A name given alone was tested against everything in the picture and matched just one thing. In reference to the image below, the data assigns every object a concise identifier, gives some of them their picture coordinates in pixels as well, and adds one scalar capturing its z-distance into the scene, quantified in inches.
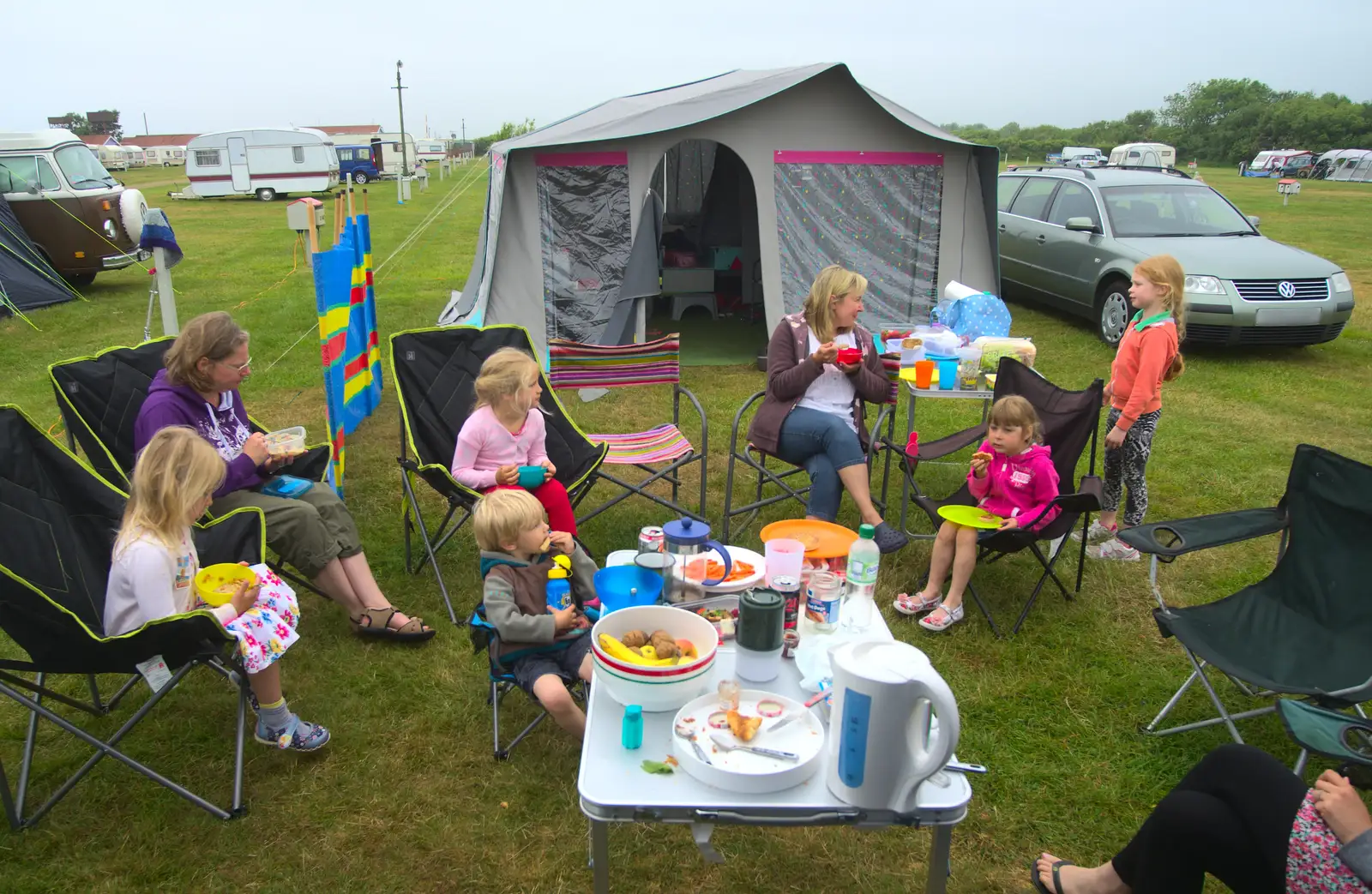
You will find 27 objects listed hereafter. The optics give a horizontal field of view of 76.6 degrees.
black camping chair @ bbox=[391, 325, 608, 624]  142.1
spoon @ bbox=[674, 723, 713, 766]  67.0
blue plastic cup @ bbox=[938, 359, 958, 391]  162.9
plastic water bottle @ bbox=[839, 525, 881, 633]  88.7
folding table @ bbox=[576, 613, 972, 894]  62.6
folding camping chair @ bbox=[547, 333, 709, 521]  169.6
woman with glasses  114.3
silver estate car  272.8
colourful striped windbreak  160.7
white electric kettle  58.2
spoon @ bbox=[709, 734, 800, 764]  65.2
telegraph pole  896.9
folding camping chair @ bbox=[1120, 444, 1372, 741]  99.6
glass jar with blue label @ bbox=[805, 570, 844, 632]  86.7
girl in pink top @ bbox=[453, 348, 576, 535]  128.8
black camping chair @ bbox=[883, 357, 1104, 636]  124.8
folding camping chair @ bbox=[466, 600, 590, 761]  95.2
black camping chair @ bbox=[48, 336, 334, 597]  116.5
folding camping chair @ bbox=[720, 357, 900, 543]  150.2
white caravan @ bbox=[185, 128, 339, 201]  933.2
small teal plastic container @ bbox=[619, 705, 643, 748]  68.0
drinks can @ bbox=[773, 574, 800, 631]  85.4
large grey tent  254.4
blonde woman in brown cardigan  145.6
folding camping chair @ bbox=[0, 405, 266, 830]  84.0
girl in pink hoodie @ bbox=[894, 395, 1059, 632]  127.5
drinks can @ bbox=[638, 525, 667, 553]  94.2
